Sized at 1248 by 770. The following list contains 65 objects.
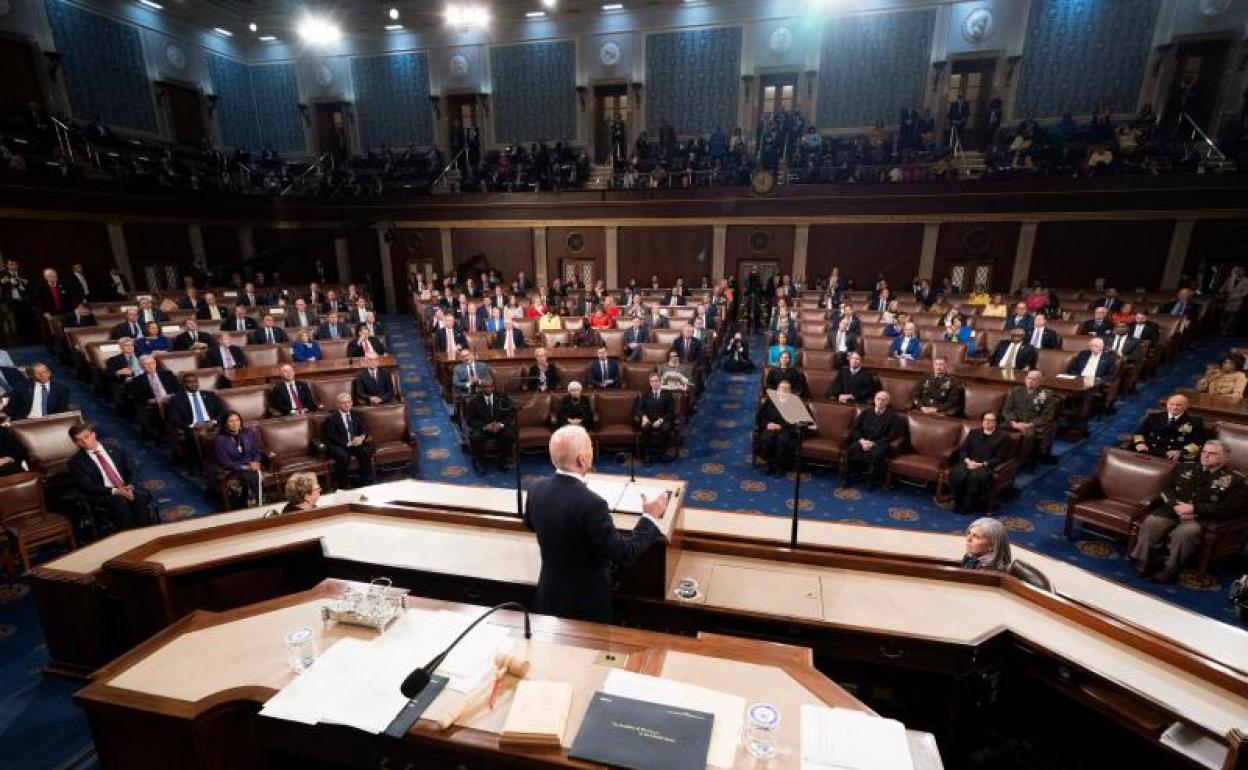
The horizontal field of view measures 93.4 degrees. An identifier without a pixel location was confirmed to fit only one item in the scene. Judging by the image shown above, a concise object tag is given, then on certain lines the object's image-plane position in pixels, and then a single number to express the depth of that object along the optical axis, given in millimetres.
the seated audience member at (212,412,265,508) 5602
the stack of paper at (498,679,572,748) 1624
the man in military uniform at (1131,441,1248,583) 4422
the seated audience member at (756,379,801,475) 6656
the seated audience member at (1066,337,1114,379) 7543
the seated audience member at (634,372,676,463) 7027
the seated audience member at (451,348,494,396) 7613
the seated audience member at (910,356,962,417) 6902
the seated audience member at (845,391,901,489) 6285
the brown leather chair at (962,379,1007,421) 6734
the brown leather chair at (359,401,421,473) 6488
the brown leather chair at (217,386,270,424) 6617
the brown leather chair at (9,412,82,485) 5441
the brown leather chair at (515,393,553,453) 7070
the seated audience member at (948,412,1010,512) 5637
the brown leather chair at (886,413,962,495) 5984
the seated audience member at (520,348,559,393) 7748
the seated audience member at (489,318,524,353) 9719
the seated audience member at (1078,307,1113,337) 9609
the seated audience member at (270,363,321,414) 6891
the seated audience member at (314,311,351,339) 10469
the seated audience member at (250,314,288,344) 9734
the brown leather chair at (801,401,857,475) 6496
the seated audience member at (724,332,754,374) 11099
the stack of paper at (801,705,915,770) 1545
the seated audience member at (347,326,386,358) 8977
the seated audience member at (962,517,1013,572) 3033
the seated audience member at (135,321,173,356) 8367
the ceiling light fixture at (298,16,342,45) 14698
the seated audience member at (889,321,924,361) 8633
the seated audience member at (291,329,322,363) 8805
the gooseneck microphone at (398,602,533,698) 1687
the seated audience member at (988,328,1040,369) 8031
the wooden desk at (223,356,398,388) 7359
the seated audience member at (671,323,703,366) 9000
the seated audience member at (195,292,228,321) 11344
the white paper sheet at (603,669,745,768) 1645
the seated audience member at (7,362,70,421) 6336
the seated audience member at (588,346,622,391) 8070
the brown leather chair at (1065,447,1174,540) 4844
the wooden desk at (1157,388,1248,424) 5699
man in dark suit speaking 2303
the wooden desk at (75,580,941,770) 1720
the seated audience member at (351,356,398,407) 7453
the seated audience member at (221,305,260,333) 10484
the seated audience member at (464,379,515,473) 6836
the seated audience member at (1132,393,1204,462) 5547
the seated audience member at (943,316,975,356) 9523
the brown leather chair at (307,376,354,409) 7320
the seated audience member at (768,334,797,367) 8397
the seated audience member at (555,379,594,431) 7037
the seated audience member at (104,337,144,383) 7508
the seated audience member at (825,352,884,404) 7387
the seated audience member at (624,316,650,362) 9977
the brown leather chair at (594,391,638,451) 7262
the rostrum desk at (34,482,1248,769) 2215
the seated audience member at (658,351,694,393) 6660
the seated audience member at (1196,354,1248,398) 6753
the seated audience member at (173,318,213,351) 8828
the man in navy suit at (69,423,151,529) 4949
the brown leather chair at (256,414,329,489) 5930
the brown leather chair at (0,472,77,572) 4559
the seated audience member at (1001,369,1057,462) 6359
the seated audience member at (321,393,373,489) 6180
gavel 1731
